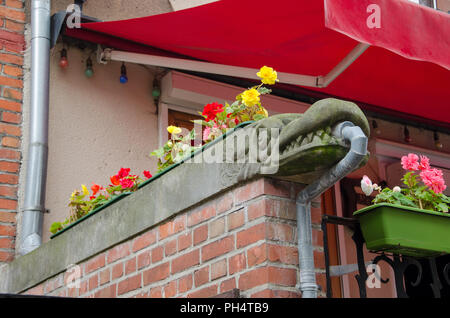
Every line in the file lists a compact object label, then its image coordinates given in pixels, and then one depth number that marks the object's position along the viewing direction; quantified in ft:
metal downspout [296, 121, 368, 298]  7.51
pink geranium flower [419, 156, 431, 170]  9.92
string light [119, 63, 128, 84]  16.35
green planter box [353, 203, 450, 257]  8.51
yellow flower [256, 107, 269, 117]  9.97
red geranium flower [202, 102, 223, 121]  10.45
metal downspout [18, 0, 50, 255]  14.02
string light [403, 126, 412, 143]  20.51
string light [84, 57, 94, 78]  16.03
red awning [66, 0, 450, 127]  12.97
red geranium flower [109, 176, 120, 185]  12.59
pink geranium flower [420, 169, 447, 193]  9.40
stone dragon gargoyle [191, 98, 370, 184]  7.72
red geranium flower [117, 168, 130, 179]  12.64
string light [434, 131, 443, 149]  21.09
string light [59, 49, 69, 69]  15.80
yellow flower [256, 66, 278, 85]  10.37
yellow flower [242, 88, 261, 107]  9.76
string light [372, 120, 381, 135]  19.85
